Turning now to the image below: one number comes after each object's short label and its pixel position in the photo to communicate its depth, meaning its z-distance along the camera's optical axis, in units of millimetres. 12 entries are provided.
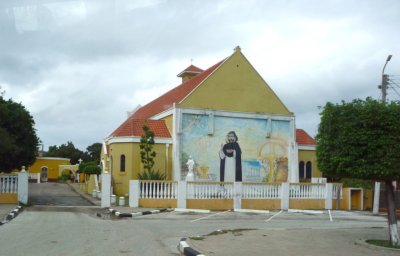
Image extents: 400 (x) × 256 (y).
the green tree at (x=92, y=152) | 82312
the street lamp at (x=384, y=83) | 25703
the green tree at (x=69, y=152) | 84050
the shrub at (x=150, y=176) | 26500
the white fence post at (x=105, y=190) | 24391
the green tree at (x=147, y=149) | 29683
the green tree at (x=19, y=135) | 35656
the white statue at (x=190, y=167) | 27891
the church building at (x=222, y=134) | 32469
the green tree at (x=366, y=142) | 11414
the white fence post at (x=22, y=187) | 24328
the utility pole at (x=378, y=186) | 25459
